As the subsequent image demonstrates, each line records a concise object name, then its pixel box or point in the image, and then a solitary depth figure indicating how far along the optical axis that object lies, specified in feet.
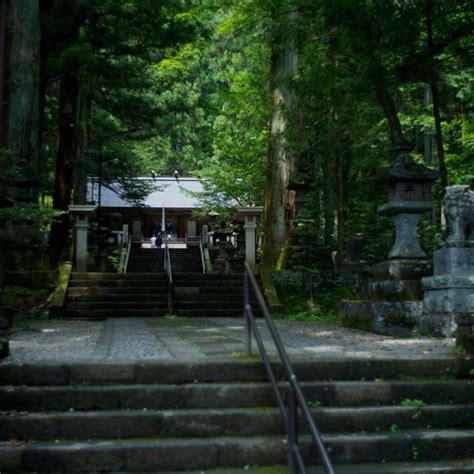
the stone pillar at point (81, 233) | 47.80
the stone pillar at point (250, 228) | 47.67
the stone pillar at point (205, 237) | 89.38
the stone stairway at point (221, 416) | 12.82
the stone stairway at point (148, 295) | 38.93
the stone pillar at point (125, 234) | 93.91
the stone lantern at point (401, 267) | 26.07
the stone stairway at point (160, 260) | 83.92
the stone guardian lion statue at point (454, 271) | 23.56
